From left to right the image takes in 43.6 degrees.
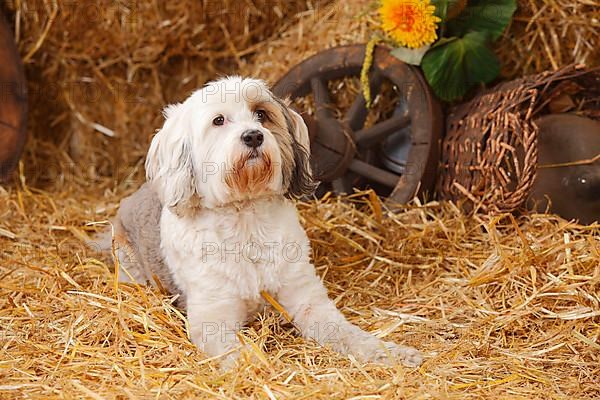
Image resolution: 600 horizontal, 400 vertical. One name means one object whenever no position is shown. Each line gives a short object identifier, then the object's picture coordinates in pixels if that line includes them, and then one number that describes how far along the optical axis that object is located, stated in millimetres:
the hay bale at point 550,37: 3779
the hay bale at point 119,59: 4406
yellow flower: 3568
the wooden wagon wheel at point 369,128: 3684
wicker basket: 3279
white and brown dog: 2518
